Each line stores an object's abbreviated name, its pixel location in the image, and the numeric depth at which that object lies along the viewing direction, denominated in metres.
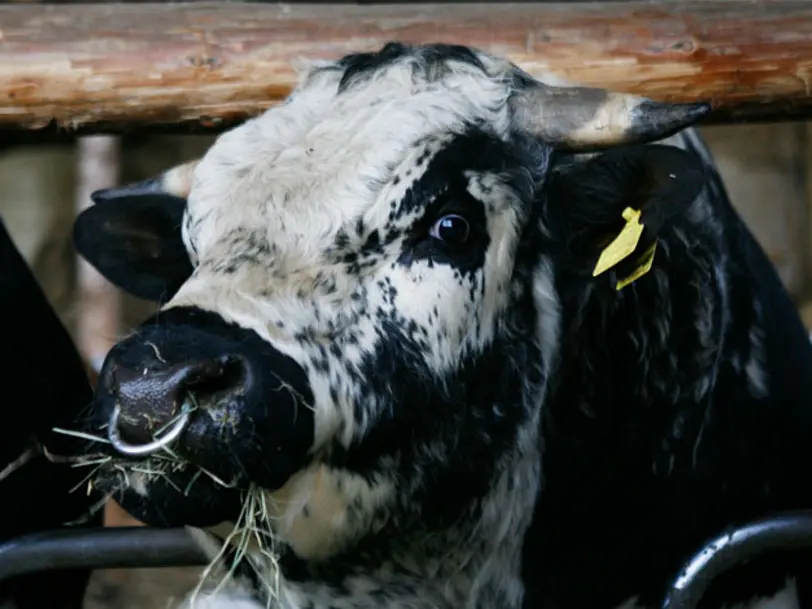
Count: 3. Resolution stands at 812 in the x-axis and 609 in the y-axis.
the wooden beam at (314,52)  5.72
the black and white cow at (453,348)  3.53
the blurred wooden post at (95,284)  10.44
